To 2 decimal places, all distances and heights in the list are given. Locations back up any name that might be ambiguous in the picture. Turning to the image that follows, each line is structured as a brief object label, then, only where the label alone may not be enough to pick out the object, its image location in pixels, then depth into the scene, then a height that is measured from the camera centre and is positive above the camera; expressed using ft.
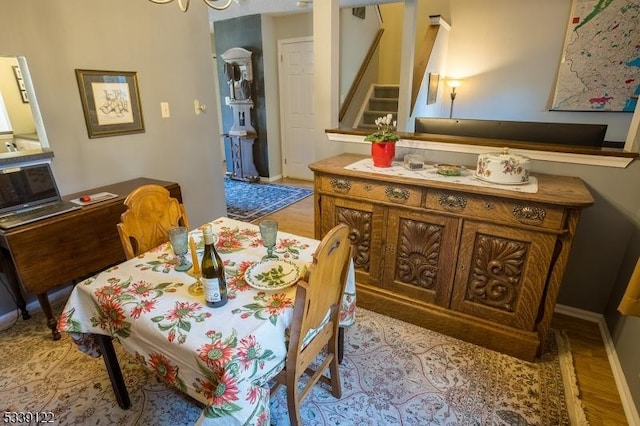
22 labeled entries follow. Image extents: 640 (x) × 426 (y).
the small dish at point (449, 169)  6.17 -1.23
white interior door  15.66 -0.28
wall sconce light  17.03 +0.82
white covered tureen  5.49 -1.04
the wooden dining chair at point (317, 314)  3.41 -2.34
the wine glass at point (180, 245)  4.44 -1.85
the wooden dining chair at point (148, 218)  4.92 -1.78
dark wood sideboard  5.30 -2.48
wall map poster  13.03 +1.74
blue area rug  13.20 -4.14
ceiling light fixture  4.45 +1.24
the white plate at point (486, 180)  5.55 -1.27
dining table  3.09 -2.18
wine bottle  3.53 -1.79
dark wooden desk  5.69 -2.64
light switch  8.96 -0.26
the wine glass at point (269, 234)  4.68 -1.78
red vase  6.68 -1.00
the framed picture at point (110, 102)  7.44 -0.08
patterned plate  3.95 -2.05
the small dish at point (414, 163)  6.61 -1.16
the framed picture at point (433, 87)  15.18 +0.59
